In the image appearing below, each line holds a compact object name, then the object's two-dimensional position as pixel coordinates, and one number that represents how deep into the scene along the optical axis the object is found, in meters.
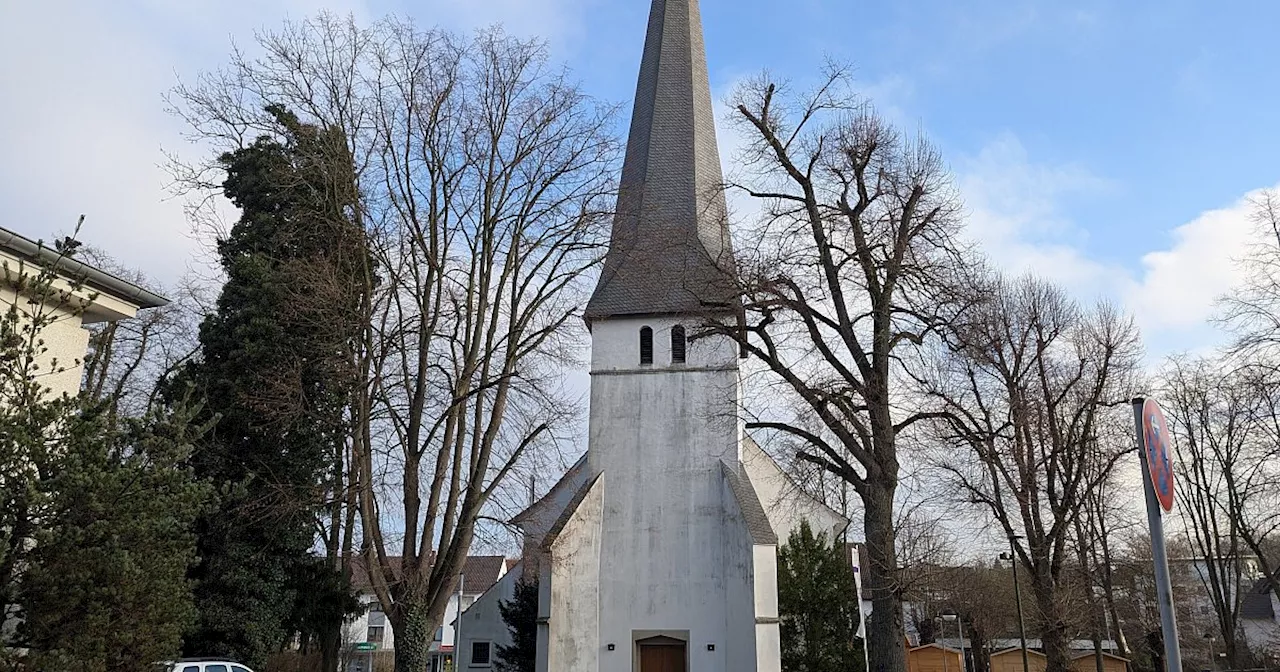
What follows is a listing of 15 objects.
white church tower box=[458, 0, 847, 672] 22.86
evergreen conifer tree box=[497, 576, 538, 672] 29.12
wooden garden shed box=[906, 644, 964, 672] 42.22
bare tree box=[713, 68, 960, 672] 14.89
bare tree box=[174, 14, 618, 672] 17.31
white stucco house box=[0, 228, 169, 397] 9.93
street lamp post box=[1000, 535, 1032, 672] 22.28
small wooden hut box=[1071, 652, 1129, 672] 33.51
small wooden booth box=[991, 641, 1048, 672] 40.59
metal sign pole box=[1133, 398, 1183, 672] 5.17
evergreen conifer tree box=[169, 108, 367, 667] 18.19
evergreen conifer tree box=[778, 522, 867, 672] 27.05
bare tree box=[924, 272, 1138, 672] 20.55
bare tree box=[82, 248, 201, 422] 24.81
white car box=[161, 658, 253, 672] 15.08
